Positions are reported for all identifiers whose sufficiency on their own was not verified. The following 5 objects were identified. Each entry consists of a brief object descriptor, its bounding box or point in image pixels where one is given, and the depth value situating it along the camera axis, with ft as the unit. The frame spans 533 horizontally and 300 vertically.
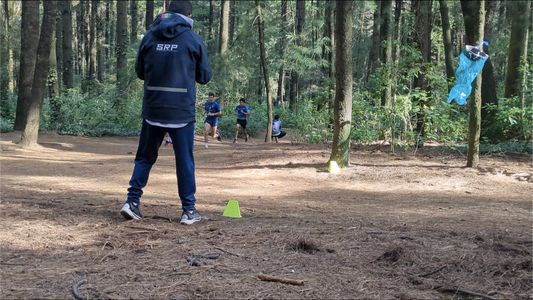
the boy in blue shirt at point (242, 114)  65.65
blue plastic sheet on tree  28.60
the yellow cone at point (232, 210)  16.91
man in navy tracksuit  14.97
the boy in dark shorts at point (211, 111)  57.16
